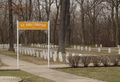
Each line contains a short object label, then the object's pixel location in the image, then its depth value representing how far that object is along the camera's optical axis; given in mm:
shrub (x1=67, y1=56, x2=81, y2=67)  14683
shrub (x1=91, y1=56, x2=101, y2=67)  15141
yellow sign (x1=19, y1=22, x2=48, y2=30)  14406
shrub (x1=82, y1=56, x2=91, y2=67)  14952
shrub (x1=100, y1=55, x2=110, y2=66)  15320
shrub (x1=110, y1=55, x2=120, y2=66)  15633
